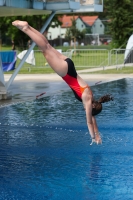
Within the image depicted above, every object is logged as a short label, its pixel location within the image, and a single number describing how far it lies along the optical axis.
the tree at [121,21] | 64.38
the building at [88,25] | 132.43
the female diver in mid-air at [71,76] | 8.50
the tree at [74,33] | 64.75
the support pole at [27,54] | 18.28
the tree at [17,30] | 71.25
